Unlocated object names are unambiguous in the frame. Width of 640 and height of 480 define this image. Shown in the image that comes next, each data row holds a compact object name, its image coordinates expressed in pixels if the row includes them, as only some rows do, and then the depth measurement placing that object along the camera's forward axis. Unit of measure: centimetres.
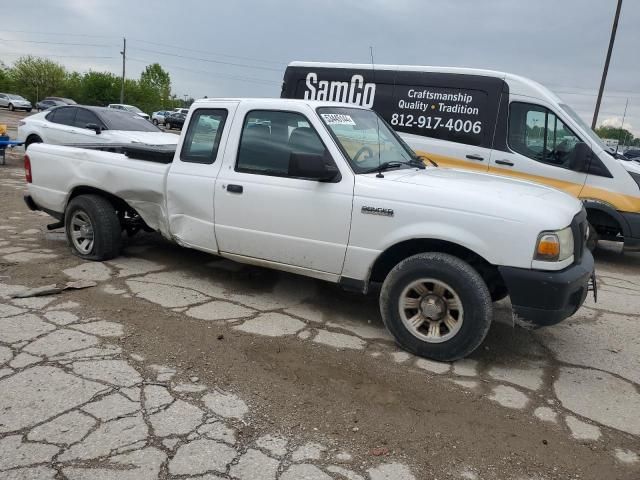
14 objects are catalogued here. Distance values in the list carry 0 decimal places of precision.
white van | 698
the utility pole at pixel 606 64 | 1941
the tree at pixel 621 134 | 6512
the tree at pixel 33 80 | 6981
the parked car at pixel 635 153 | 2851
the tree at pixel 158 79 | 8388
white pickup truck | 358
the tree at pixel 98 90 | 6806
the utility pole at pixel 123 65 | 6276
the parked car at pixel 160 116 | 4508
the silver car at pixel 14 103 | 4525
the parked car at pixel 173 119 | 3929
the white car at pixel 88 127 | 1023
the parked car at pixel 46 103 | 4442
